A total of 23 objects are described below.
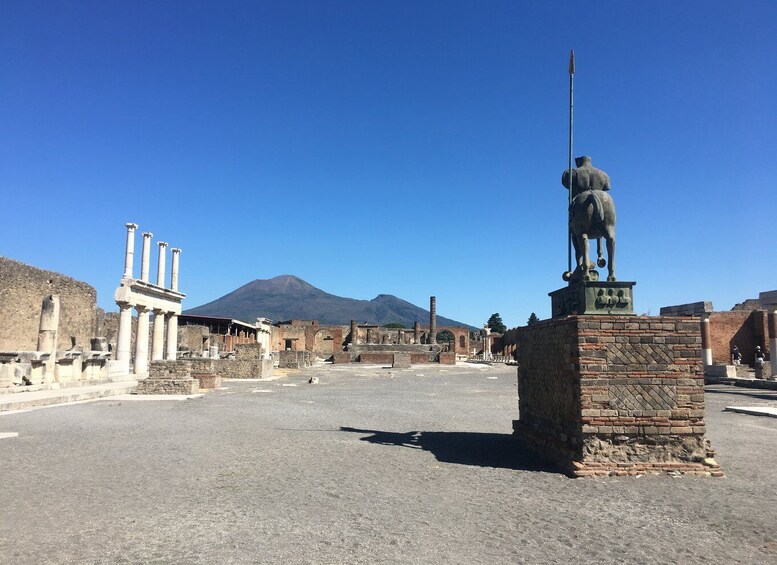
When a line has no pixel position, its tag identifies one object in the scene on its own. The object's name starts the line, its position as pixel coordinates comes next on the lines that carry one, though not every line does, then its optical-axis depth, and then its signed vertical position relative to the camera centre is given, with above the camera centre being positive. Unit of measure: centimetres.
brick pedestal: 625 -64
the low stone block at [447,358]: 4422 -144
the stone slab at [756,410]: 1285 -161
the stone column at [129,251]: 2409 +389
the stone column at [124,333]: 2333 +6
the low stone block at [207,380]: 1894 -160
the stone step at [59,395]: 1227 -168
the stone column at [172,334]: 2959 +8
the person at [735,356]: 3306 -61
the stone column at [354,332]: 6587 +92
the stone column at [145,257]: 2578 +388
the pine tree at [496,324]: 11464 +410
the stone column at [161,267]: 2856 +375
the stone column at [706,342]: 2608 +23
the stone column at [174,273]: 3012 +365
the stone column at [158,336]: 2753 -4
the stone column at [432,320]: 6361 +267
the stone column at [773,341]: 2414 +32
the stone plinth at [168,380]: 1656 -143
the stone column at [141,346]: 2467 -53
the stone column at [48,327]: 1788 +21
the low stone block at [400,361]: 3912 -158
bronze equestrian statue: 715 +174
